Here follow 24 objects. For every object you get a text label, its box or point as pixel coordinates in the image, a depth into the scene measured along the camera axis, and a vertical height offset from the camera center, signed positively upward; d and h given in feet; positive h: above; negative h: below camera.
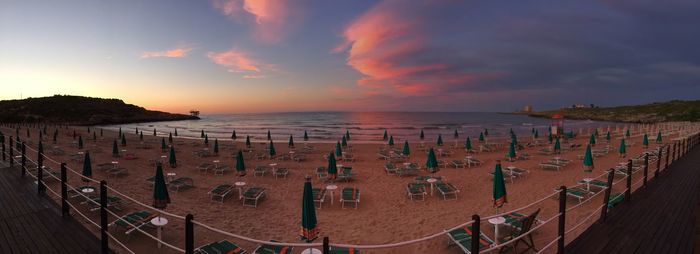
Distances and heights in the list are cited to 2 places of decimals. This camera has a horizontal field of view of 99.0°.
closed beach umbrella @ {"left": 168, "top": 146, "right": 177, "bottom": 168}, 48.34 -7.78
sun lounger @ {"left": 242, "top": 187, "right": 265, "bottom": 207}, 33.53 -9.35
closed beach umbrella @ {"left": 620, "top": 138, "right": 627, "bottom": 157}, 58.03 -6.12
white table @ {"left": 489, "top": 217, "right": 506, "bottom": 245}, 19.84 -7.09
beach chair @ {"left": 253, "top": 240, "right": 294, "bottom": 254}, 20.18 -9.43
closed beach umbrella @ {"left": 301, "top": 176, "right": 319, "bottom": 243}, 18.78 -6.63
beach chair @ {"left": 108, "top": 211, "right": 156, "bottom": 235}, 23.70 -8.92
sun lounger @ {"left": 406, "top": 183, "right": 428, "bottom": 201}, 35.40 -9.09
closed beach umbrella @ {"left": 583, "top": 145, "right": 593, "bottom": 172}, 40.65 -6.05
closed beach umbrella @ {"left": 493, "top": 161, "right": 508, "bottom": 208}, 25.43 -6.27
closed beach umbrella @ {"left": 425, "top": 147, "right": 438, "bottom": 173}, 41.37 -6.68
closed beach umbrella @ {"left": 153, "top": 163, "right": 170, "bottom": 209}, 24.54 -6.75
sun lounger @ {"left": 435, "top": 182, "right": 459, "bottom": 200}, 34.91 -8.80
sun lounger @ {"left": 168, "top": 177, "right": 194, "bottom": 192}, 38.66 -9.32
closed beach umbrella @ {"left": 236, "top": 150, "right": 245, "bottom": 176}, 42.30 -7.40
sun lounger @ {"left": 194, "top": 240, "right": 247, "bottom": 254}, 20.11 -9.32
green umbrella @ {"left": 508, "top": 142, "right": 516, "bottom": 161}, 50.73 -6.40
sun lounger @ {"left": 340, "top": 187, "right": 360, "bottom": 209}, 32.68 -9.18
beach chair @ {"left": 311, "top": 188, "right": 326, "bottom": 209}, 32.88 -9.24
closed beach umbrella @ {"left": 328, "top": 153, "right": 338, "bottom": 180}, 40.16 -7.41
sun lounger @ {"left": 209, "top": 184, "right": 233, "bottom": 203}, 34.80 -9.36
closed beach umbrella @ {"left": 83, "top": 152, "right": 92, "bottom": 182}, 34.94 -6.67
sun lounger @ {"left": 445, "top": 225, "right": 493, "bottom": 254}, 20.05 -8.65
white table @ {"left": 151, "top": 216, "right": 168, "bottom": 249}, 19.92 -7.40
